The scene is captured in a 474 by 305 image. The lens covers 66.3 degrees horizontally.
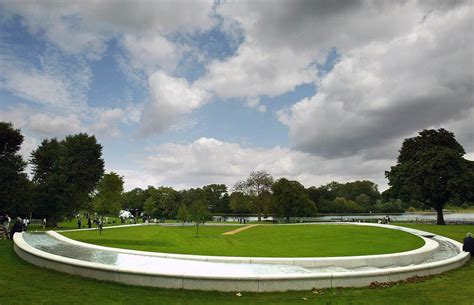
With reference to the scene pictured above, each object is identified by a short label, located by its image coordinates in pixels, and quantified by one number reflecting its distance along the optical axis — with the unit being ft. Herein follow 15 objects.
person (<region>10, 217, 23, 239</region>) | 83.17
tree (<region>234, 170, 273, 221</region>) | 272.31
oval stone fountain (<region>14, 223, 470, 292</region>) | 39.60
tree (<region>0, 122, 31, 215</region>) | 143.43
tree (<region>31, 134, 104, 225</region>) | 154.30
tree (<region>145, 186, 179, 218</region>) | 306.55
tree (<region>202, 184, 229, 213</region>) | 402.97
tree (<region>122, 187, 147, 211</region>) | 391.32
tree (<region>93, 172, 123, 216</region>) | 225.56
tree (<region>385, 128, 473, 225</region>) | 162.20
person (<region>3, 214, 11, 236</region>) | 87.36
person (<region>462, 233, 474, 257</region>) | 67.77
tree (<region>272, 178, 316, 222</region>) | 239.09
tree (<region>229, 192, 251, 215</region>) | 285.88
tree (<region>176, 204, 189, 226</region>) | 173.88
